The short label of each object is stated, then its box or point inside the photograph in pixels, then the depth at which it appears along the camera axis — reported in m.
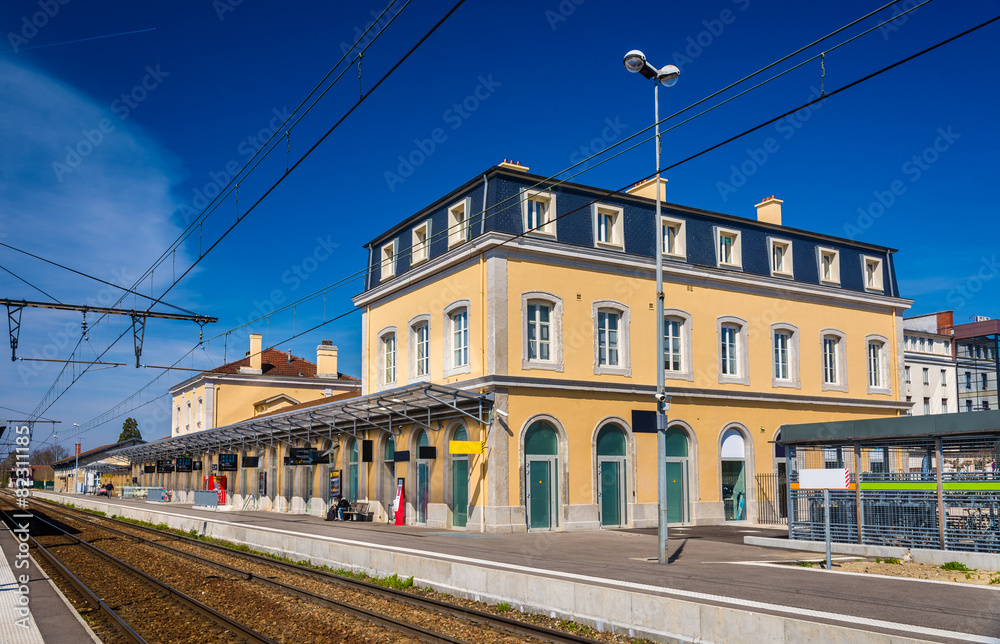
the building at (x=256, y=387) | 57.47
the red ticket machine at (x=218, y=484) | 45.22
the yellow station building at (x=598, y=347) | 25.41
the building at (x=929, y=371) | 53.50
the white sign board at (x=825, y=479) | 15.43
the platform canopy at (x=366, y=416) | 25.09
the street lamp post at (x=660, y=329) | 16.23
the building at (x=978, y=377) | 54.45
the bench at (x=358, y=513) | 30.51
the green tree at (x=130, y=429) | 129.00
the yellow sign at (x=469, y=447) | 24.45
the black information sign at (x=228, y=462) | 42.50
